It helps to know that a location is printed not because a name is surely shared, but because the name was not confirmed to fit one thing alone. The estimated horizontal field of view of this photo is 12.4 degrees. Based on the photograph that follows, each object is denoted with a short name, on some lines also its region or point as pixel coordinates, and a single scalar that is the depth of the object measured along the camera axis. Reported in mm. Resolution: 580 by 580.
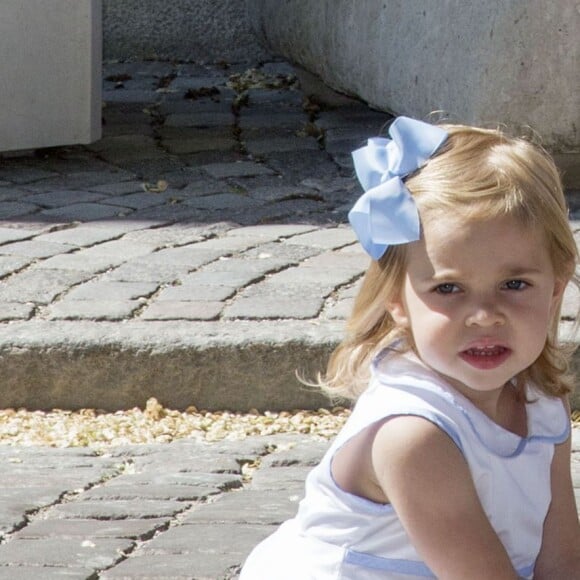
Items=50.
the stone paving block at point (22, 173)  10565
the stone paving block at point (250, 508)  4811
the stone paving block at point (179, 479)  5271
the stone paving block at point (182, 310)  6795
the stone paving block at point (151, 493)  5075
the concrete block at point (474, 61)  8950
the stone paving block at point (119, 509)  4856
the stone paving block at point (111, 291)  7143
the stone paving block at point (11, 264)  7683
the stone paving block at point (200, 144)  11591
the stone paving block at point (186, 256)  7893
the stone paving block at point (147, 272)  7516
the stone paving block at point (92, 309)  6818
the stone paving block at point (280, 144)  11516
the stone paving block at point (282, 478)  5245
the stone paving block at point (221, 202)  9576
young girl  3458
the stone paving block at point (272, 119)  12572
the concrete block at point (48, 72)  10640
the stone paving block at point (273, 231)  8625
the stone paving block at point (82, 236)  8467
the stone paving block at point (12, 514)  4735
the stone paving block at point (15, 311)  6875
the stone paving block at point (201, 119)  12678
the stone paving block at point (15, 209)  9282
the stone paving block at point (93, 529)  4637
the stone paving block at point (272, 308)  6803
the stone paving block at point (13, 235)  8490
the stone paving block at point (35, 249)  8105
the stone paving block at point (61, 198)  9659
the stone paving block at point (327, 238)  8399
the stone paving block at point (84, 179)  10297
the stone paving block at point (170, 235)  8467
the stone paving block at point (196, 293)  7105
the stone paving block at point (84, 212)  9229
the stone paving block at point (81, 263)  7727
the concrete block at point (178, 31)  17809
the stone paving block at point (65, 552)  4362
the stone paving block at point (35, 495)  5030
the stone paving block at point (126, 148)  11365
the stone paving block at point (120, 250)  8112
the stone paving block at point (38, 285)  7195
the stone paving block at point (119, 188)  10059
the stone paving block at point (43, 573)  4233
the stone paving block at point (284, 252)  8014
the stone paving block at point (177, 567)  4230
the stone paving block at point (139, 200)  9622
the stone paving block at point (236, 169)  10648
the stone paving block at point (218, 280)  7282
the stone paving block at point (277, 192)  9856
